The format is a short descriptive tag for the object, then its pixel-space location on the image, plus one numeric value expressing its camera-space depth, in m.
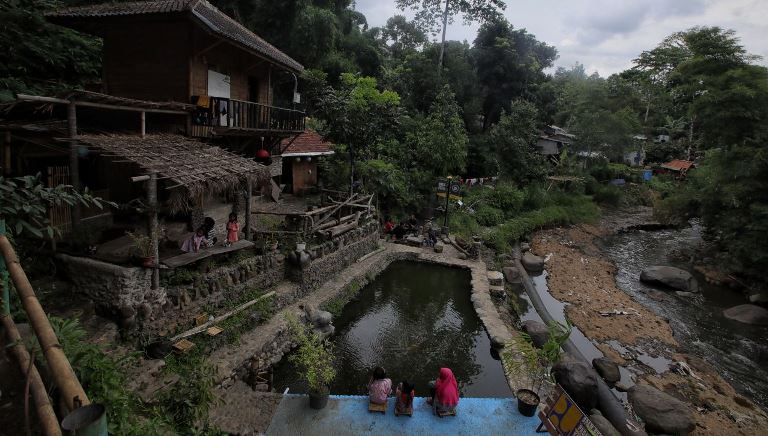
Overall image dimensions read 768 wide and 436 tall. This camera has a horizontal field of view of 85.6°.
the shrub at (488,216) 28.33
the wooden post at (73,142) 9.71
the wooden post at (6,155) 10.17
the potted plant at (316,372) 9.12
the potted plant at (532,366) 9.51
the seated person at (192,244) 11.98
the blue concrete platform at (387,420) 8.72
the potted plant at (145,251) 9.97
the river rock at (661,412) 11.08
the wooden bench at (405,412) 9.07
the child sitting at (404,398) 9.08
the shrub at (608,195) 41.97
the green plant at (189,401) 7.05
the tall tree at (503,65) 36.97
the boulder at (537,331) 14.42
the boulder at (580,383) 11.16
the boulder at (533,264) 23.28
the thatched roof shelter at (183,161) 9.99
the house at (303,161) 24.94
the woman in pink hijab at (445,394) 9.09
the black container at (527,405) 9.38
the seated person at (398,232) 23.42
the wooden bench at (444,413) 9.12
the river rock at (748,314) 19.39
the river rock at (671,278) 22.80
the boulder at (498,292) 17.78
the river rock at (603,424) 9.98
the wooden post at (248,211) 13.48
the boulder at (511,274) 20.95
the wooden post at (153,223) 9.82
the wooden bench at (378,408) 9.15
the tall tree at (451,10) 36.19
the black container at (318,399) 9.11
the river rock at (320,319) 13.80
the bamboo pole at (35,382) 2.42
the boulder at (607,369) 13.36
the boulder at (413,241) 22.75
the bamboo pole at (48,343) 2.50
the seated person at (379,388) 9.11
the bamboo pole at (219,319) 10.55
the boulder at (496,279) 18.86
